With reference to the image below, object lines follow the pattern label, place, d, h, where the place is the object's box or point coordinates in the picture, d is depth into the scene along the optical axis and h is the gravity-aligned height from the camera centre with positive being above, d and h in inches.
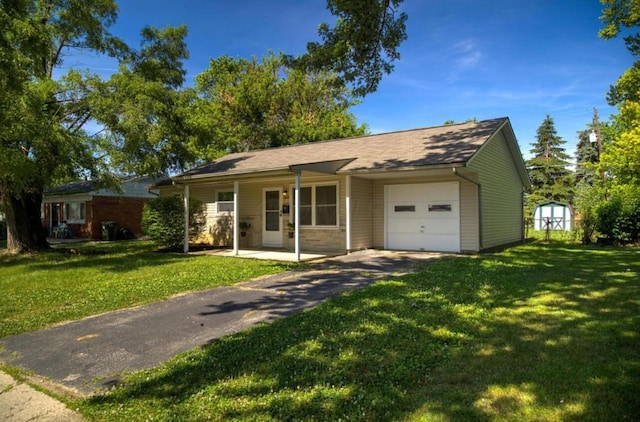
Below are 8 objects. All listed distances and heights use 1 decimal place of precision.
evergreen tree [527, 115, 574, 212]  1578.2 +202.6
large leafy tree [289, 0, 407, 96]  367.2 +175.1
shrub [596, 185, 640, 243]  581.3 -4.7
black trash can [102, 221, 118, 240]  840.9 -22.6
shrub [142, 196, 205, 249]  572.4 -1.5
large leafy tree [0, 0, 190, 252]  386.6 +139.4
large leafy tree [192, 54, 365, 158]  1134.4 +325.9
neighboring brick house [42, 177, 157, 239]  901.8 +30.9
